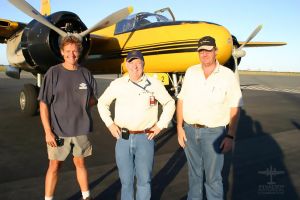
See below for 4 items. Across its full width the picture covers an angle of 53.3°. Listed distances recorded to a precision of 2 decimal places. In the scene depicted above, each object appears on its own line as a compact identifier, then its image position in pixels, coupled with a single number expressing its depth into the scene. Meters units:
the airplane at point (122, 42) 7.93
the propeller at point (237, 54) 8.45
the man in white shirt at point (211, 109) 3.38
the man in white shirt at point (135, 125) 3.23
